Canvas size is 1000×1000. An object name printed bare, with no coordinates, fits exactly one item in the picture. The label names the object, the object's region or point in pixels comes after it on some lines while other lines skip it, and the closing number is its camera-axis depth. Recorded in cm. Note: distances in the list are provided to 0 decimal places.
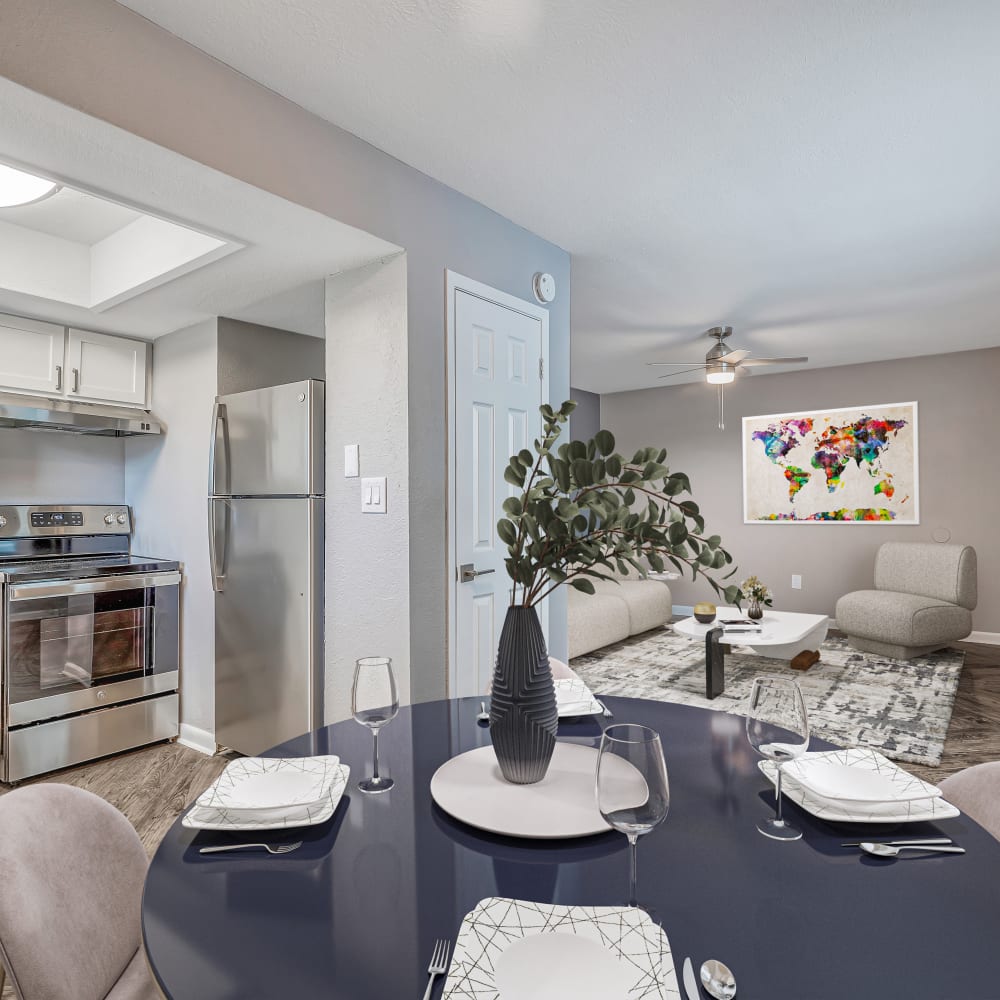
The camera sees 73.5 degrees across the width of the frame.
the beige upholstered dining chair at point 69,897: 90
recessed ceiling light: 231
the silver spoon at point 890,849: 89
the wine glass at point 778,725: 99
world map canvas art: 595
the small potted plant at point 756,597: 457
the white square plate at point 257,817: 94
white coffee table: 407
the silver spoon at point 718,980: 63
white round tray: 94
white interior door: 267
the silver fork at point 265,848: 91
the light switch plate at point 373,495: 255
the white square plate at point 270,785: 99
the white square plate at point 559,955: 64
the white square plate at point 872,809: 96
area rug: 340
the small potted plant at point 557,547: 103
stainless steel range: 295
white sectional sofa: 496
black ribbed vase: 107
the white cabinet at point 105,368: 345
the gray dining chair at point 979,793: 111
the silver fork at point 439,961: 66
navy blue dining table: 66
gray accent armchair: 498
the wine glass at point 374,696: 112
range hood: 312
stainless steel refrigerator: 280
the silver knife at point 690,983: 63
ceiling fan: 488
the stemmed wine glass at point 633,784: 76
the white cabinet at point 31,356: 318
